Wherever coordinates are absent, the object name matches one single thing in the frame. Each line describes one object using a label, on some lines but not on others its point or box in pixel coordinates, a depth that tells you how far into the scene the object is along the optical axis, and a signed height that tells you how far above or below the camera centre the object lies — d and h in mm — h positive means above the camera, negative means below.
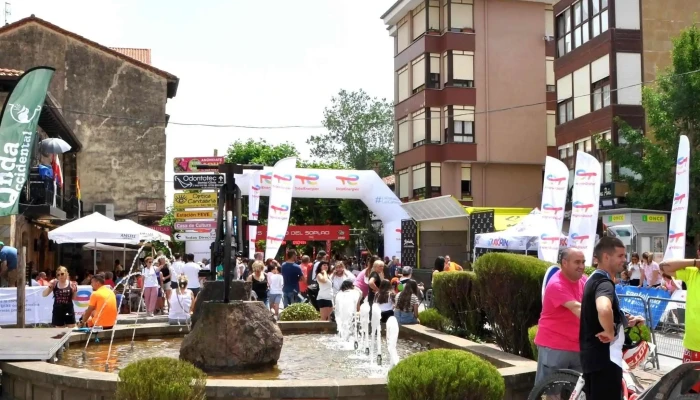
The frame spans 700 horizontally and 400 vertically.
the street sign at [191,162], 35031 +2745
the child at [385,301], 14219 -1317
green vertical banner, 15766 +2085
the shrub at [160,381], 6934 -1335
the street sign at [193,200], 33188 +1026
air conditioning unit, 41906 +835
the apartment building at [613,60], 32375 +6736
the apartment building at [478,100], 43594 +6805
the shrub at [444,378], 6777 -1275
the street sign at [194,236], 30016 -392
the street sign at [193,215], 32312 +411
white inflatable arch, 31266 +1335
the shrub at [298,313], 16208 -1729
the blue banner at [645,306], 12773 -1299
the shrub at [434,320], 13291 -1547
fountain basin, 7695 -1574
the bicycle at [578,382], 6375 -1266
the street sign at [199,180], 26952 +1493
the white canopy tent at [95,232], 21719 -179
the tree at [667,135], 27797 +3239
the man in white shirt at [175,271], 22047 -1260
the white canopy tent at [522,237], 24062 -332
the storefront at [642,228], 27953 -72
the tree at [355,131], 71625 +8312
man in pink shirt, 6848 -773
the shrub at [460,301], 12515 -1167
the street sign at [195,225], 30703 +14
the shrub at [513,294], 10484 -892
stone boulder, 10227 -1435
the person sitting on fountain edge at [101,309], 13547 -1394
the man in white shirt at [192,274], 21656 -1278
